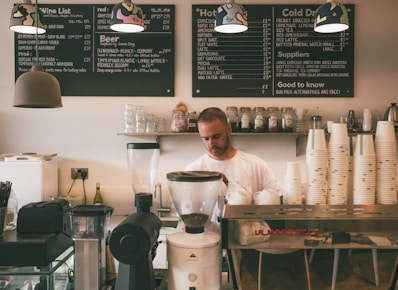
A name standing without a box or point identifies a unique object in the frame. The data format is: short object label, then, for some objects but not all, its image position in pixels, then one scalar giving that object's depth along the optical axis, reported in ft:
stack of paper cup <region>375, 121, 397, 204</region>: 5.06
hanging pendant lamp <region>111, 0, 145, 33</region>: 8.04
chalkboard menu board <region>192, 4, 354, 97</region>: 12.53
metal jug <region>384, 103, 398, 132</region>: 11.96
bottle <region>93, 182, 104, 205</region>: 12.60
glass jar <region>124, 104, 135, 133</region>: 12.27
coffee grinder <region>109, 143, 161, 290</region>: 4.52
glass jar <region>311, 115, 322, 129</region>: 12.26
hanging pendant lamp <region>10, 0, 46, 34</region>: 8.12
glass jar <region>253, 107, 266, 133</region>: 12.05
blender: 5.02
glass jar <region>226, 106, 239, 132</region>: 12.17
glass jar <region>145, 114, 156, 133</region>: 12.19
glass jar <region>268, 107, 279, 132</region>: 12.05
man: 8.80
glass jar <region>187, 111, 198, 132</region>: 12.18
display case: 5.22
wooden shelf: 11.91
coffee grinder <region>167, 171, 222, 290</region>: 4.66
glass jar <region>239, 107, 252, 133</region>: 12.04
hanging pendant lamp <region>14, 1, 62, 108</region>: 6.63
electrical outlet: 12.77
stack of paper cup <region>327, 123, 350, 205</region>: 5.05
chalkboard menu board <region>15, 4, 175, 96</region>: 12.63
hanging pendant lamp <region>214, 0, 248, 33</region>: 7.97
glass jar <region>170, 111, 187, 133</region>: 12.12
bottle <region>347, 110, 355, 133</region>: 12.27
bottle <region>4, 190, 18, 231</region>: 6.07
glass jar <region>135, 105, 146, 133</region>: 12.19
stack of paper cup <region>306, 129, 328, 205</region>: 5.08
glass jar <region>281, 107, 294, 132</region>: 12.05
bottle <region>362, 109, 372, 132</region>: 12.07
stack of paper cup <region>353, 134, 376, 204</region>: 5.03
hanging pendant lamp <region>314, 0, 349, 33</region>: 7.85
